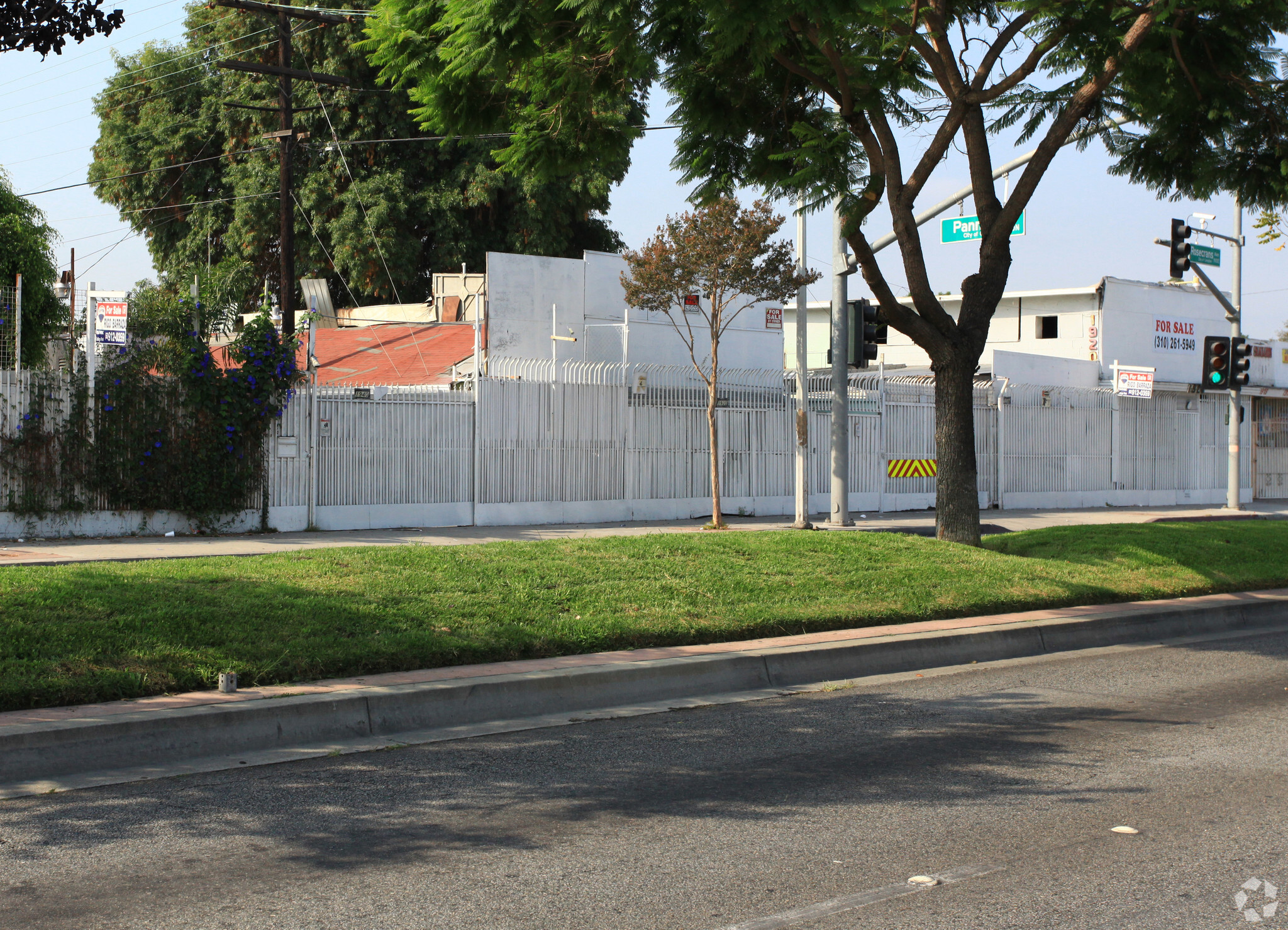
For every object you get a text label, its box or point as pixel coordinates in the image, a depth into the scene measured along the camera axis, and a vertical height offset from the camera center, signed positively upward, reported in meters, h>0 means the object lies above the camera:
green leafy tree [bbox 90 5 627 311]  36.03 +8.82
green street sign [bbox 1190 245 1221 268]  24.47 +4.21
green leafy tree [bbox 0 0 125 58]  7.73 +2.95
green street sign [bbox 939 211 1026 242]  18.73 +3.66
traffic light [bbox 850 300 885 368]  17.72 +1.93
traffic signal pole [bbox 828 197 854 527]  17.42 +1.01
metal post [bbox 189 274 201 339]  17.31 +2.14
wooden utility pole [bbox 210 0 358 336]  24.44 +6.77
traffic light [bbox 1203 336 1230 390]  25.62 +2.00
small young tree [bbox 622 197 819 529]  18.80 +3.17
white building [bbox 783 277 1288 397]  33.03 +3.68
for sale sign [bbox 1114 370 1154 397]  28.67 +1.76
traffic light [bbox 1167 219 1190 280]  23.11 +4.07
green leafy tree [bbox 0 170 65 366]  18.06 +3.03
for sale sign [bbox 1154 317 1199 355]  34.44 +3.55
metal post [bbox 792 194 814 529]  18.67 +0.56
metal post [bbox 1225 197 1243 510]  26.61 +0.51
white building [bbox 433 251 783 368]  24.06 +3.04
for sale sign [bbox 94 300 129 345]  16.08 +1.96
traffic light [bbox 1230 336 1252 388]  25.62 +2.03
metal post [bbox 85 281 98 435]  16.11 +1.62
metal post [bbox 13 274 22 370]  15.84 +1.71
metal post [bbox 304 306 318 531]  17.94 +0.30
